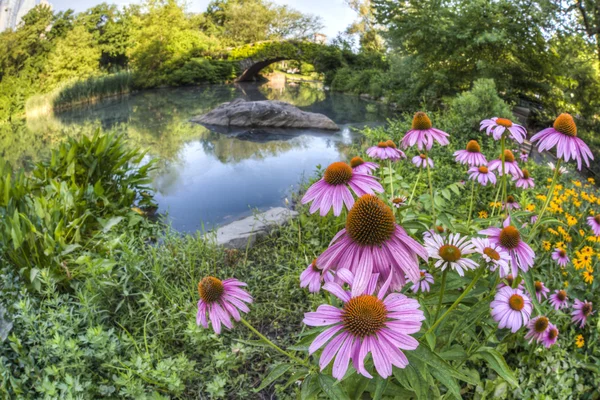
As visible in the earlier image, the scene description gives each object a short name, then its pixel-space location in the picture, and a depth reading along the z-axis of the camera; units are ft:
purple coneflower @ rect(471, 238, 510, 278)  2.48
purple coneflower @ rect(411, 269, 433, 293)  3.21
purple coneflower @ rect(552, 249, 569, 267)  4.82
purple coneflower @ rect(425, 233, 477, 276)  2.44
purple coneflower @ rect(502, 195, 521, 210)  5.24
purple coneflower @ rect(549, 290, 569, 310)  4.48
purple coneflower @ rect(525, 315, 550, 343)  3.66
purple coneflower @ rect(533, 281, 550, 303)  3.93
